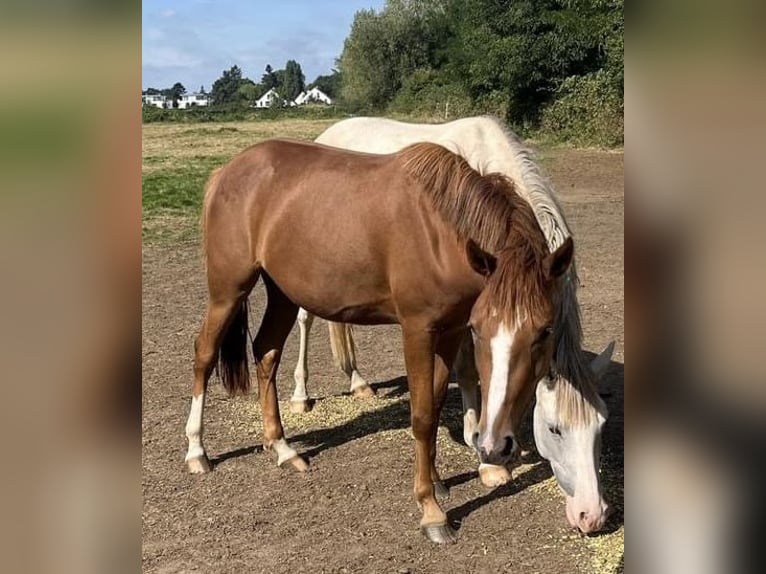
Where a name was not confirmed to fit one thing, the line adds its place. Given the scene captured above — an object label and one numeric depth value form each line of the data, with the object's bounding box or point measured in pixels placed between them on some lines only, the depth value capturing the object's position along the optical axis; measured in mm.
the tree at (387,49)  44344
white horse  3096
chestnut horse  2621
